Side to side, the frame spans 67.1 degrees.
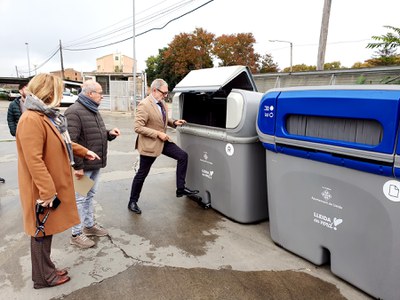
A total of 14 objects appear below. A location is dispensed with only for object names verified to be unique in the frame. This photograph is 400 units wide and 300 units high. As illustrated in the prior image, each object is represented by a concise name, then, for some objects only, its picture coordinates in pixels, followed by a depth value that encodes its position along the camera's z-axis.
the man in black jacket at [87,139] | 2.84
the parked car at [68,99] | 22.60
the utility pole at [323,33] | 9.04
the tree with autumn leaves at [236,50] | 42.03
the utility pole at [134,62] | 17.45
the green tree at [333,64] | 48.02
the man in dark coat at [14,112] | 4.81
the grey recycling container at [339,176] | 1.96
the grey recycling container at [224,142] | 3.16
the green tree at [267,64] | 46.78
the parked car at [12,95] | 30.12
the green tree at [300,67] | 50.84
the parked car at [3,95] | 36.28
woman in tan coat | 2.07
